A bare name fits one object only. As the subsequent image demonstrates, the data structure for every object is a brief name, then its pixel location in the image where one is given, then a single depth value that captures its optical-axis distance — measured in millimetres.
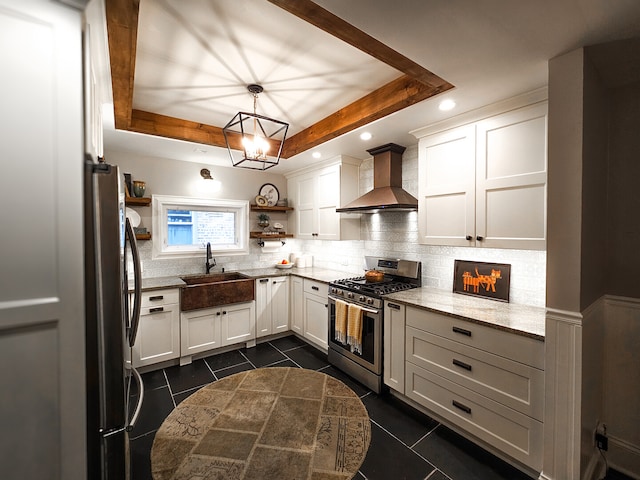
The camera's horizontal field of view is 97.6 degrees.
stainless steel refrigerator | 999
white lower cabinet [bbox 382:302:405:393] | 2395
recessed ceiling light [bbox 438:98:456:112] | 2017
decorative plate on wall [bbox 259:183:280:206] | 4328
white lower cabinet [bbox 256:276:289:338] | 3652
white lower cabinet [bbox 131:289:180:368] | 2891
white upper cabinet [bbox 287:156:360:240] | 3514
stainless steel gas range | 2580
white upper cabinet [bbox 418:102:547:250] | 1875
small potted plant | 4234
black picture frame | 2316
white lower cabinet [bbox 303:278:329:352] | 3297
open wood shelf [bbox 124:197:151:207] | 3230
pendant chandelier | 2176
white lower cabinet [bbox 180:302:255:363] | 3143
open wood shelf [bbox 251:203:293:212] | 4164
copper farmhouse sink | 3105
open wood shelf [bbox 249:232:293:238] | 4145
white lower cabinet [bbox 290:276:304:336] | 3705
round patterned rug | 1280
